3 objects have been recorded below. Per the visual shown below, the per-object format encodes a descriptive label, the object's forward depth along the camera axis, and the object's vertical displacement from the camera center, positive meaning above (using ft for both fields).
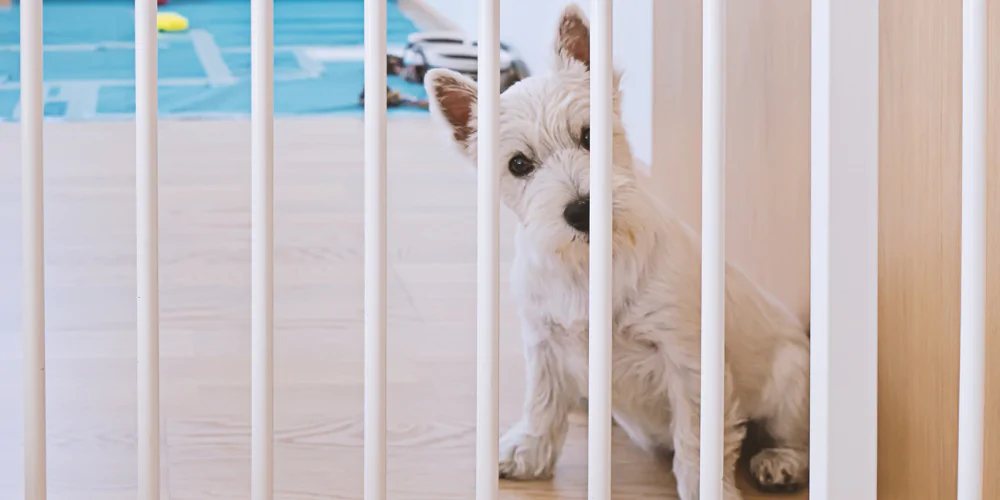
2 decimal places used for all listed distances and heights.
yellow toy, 11.66 +2.34
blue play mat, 9.15 +1.74
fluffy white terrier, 3.34 -0.28
